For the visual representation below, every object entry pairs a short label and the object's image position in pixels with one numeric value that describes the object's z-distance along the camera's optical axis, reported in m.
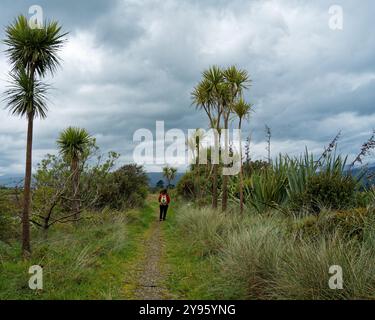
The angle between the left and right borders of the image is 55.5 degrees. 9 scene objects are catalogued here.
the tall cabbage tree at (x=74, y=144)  14.39
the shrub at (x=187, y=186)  28.89
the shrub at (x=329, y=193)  9.17
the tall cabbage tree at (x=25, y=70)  8.25
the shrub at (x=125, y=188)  18.91
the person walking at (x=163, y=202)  18.59
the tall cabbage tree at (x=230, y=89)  14.59
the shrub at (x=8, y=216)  9.55
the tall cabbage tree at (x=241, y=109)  14.19
